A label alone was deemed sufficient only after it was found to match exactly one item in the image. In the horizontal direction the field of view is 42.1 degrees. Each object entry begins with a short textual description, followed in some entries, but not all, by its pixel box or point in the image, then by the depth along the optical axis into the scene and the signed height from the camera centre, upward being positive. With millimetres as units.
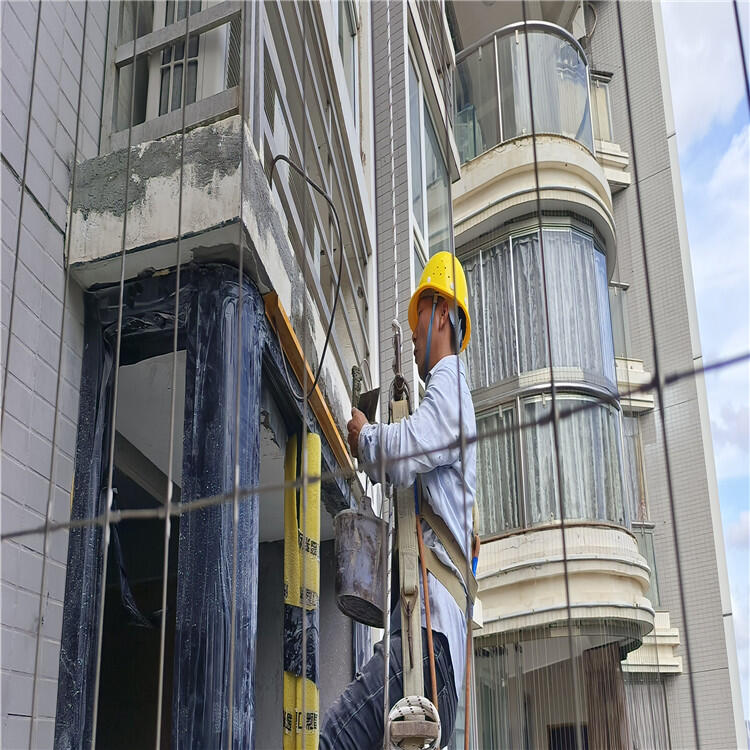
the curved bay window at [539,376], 12148 +4481
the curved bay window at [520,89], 13773 +8787
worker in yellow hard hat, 2961 +661
